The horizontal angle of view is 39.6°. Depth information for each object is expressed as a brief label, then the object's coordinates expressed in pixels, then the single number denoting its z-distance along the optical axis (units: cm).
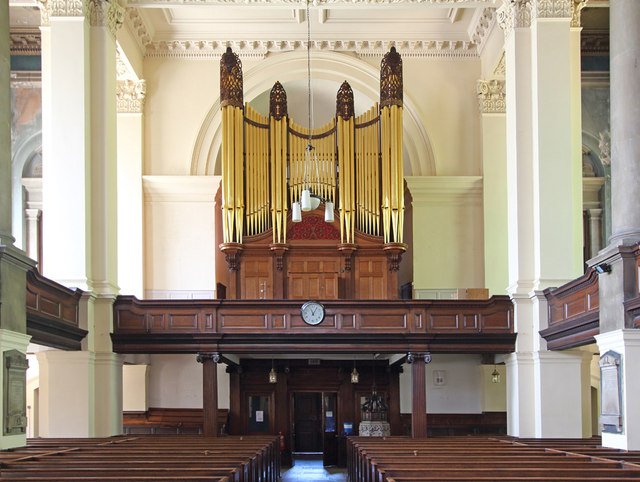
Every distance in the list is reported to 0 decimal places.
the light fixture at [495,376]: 1847
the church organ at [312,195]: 1773
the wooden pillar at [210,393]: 1487
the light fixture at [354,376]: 1811
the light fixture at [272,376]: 1805
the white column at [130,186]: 1911
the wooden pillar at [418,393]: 1484
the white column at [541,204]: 1396
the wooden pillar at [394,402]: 1866
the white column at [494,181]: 1919
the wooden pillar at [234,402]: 1861
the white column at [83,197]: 1402
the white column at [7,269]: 1046
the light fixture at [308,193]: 1494
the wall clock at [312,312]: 1508
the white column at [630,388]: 1040
